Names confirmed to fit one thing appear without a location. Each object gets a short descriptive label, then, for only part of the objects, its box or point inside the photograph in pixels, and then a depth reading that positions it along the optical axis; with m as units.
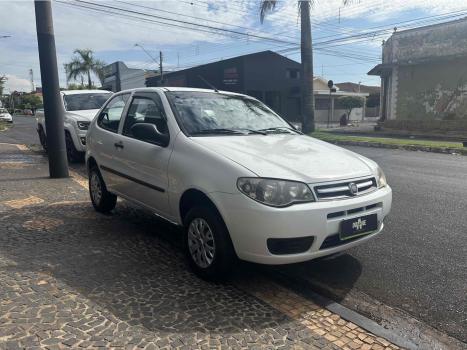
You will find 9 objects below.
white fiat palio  3.23
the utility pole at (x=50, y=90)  7.83
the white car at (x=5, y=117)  34.84
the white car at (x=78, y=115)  9.62
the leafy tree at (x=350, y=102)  37.44
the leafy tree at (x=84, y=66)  52.41
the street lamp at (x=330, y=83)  24.88
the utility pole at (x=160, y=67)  41.37
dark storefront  37.42
